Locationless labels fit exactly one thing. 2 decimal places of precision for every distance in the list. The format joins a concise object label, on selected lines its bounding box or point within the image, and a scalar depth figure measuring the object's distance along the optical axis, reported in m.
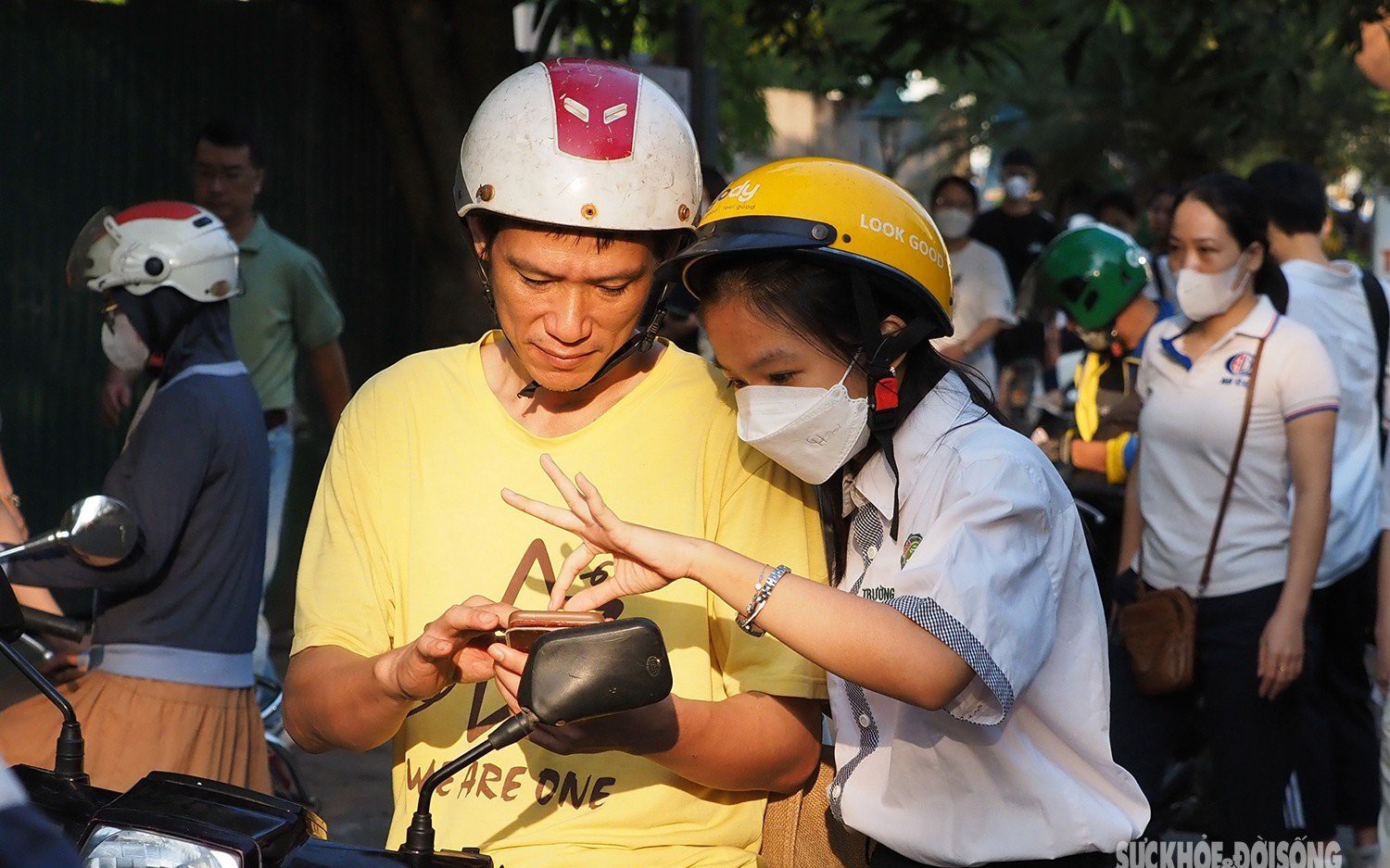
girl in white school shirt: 2.77
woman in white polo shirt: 5.23
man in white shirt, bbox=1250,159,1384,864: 5.95
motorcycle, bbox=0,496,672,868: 2.13
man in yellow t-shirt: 2.72
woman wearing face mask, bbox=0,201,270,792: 4.40
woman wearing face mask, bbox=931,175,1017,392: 10.12
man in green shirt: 7.57
